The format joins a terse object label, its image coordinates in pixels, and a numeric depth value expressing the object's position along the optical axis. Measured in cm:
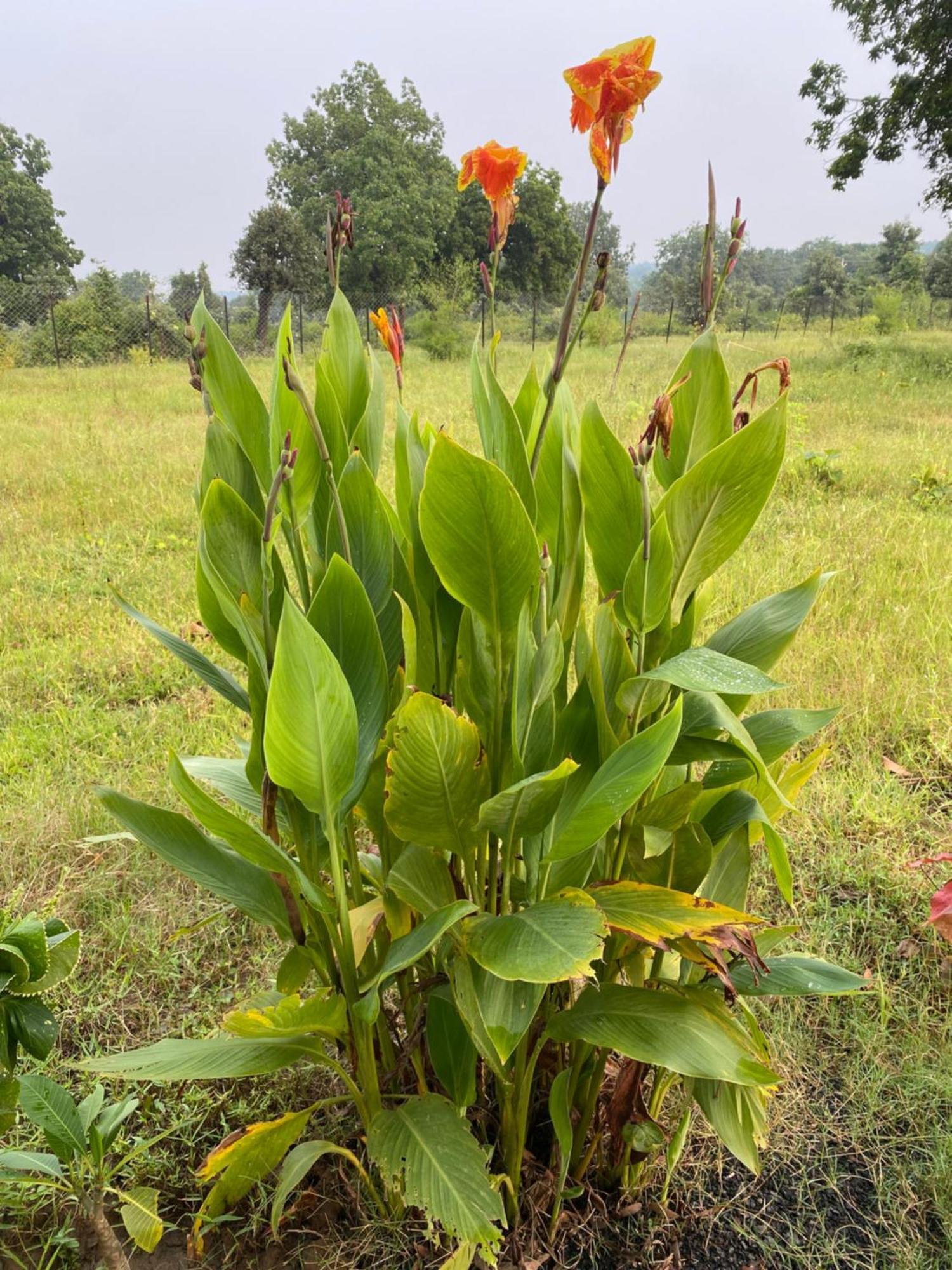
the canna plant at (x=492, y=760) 64
